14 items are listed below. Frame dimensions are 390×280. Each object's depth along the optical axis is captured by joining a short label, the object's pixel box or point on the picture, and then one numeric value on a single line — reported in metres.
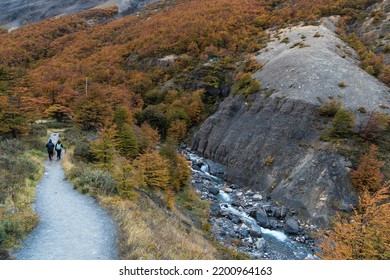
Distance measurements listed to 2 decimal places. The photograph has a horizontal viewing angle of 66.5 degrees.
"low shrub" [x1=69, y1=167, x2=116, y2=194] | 15.52
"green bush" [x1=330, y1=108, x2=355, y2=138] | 31.33
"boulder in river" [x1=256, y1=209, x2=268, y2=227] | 25.78
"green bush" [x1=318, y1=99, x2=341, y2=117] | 33.75
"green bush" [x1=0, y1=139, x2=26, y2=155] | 20.02
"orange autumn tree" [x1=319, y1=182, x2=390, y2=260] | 9.08
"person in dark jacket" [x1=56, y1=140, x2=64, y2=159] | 22.15
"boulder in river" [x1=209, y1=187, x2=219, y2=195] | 31.44
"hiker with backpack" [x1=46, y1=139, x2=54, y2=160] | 21.74
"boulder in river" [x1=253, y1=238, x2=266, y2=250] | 22.23
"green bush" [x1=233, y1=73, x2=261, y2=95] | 43.62
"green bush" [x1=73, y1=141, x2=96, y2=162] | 22.53
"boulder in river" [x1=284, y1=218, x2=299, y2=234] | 24.80
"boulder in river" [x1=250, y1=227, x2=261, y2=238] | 23.85
